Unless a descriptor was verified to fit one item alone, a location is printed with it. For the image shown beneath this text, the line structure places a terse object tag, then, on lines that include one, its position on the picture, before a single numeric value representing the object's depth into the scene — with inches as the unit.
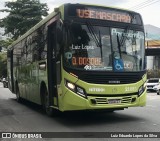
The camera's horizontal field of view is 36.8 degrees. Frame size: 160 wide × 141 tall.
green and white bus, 260.8
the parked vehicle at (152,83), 876.6
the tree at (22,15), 1298.0
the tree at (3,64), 1789.3
